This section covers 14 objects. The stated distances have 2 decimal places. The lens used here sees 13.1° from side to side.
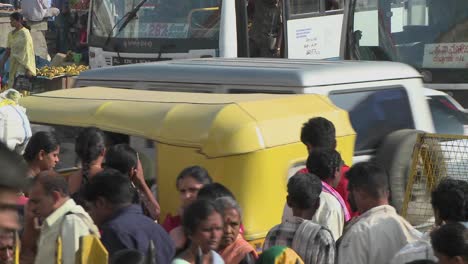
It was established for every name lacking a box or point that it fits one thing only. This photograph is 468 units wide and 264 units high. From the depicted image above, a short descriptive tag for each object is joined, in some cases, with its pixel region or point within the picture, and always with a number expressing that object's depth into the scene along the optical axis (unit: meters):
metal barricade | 12.37
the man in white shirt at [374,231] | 10.05
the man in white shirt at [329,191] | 10.76
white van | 13.38
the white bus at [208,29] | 26.56
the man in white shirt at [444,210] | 9.45
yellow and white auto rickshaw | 11.06
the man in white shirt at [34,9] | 43.01
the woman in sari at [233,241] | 9.53
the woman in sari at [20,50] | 31.55
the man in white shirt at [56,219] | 9.35
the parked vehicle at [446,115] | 15.51
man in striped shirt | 9.89
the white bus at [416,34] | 22.58
